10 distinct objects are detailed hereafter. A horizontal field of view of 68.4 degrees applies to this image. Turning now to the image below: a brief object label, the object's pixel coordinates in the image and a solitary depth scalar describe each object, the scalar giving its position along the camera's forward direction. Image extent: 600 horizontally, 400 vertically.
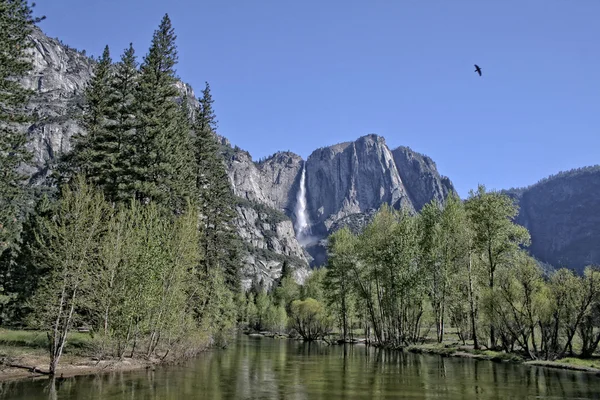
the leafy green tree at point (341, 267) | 65.75
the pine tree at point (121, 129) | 39.28
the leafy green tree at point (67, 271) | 24.92
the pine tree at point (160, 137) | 39.72
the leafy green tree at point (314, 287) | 105.19
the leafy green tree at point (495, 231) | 49.31
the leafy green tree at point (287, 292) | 129.62
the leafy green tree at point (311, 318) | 86.50
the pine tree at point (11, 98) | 30.05
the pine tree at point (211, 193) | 53.78
